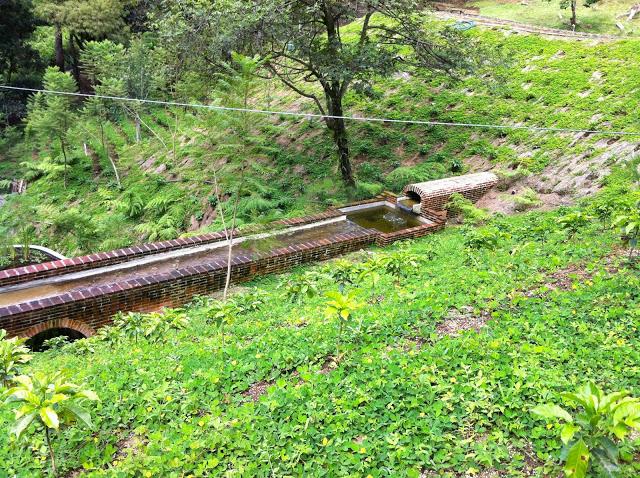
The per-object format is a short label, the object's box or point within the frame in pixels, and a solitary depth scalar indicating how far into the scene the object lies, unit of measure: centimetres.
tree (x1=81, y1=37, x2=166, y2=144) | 2475
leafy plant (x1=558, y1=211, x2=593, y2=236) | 787
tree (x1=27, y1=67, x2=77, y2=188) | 2202
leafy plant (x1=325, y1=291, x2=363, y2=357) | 504
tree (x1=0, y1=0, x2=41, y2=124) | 2980
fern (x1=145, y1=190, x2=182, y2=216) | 1730
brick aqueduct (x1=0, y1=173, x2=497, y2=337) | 782
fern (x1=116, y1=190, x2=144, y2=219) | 1830
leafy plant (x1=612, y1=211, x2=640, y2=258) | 619
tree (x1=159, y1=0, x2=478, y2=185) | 1129
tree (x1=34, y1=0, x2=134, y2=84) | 2681
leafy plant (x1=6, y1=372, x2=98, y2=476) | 369
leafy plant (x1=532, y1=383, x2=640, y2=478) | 317
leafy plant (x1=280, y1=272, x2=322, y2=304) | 734
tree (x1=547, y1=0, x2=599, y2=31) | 2154
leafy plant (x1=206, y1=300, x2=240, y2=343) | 642
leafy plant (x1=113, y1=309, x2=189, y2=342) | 653
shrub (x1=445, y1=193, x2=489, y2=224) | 1135
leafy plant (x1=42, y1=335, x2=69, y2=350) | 705
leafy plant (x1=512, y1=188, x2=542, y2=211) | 1136
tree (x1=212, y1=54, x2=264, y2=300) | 795
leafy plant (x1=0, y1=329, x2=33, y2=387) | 524
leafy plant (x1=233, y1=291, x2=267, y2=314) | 735
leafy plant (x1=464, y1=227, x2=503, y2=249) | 844
